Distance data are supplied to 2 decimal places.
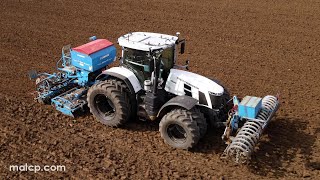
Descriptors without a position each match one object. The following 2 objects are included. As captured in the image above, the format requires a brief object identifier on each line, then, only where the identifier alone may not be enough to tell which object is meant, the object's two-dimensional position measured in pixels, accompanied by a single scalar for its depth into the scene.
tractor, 7.83
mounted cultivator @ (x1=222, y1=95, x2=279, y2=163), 7.26
